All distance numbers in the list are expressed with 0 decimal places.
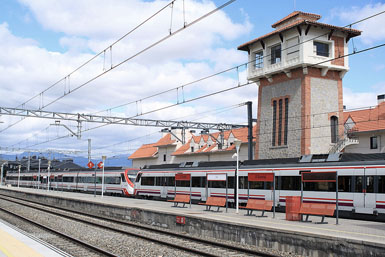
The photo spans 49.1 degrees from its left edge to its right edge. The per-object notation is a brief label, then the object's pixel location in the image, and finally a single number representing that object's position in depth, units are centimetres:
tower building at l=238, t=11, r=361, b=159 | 3778
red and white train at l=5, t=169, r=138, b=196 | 4134
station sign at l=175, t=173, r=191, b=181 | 2608
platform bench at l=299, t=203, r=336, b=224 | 1666
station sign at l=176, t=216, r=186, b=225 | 1895
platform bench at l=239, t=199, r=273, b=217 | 2015
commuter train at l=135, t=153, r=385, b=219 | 1983
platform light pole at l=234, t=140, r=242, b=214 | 2248
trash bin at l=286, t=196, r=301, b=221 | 1841
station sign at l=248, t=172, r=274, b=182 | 2052
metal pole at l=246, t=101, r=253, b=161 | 3441
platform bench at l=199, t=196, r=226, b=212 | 2266
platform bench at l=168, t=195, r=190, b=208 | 2553
